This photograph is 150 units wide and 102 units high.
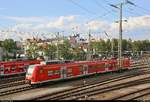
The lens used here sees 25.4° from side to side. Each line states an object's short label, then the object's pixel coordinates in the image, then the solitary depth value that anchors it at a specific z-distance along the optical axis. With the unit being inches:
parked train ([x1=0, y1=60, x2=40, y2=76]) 1836.9
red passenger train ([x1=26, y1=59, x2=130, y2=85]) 1462.8
